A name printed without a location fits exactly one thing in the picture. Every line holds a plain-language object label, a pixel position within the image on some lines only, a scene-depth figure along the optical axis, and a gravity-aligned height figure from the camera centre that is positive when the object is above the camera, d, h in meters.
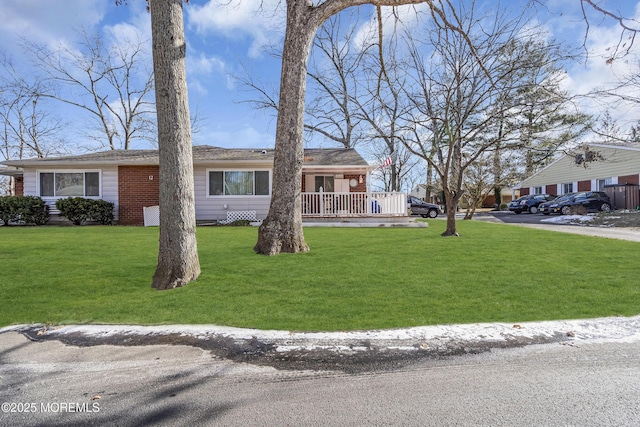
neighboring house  23.67 +2.36
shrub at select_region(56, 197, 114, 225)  14.80 +0.18
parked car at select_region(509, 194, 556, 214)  30.78 +0.34
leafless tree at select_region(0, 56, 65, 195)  30.04 +6.10
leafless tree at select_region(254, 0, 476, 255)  7.54 +1.70
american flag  18.42 +2.45
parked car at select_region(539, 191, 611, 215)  23.72 +0.21
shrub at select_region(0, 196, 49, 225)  14.49 +0.21
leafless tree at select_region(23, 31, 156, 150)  30.42 +9.00
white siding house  15.70 +1.23
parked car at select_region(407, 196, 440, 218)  26.58 -0.04
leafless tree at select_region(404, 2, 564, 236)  9.76 +3.35
